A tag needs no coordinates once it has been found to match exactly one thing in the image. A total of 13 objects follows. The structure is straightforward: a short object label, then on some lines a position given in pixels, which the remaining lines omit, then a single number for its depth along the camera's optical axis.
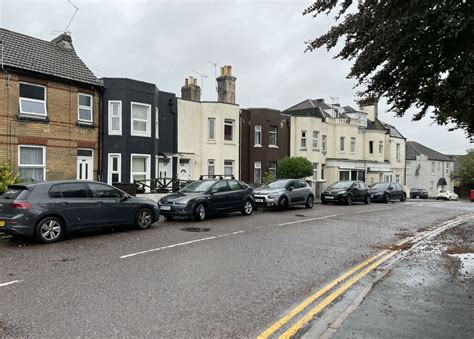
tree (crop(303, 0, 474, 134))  6.03
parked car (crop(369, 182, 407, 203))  28.20
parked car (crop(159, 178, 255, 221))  14.00
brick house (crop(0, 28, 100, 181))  16.67
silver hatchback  18.52
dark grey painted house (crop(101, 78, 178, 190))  20.55
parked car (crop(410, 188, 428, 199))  51.60
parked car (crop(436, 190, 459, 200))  47.81
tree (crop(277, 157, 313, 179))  26.41
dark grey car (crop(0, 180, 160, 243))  9.40
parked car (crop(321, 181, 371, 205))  23.83
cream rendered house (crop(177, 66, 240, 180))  25.59
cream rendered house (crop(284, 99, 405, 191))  34.66
